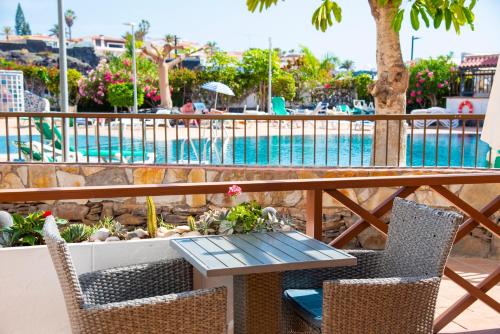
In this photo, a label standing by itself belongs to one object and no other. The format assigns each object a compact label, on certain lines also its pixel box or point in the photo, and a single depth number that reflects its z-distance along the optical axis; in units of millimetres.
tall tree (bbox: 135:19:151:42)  61056
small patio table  2361
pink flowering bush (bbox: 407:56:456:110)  27906
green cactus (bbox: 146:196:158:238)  4184
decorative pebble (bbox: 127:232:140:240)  4986
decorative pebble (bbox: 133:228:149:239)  4992
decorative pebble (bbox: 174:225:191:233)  5003
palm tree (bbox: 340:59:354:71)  58350
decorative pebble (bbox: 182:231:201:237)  4538
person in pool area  18759
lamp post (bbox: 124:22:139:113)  23872
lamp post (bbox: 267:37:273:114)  27978
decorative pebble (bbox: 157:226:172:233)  5183
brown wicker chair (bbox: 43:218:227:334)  2104
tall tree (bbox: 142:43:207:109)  25747
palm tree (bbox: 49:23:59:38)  76344
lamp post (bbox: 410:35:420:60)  41781
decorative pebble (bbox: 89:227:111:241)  4806
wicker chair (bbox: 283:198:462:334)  2369
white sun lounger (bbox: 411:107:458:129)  20500
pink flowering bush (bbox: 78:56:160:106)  27703
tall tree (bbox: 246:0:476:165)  7871
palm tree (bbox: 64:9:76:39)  74538
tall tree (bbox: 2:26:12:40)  77525
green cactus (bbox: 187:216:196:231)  4602
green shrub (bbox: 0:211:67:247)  3518
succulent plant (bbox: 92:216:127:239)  5039
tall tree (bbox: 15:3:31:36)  85500
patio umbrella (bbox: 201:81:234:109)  16838
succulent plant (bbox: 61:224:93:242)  4297
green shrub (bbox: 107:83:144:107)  27516
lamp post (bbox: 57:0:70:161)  9789
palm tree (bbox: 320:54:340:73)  39531
